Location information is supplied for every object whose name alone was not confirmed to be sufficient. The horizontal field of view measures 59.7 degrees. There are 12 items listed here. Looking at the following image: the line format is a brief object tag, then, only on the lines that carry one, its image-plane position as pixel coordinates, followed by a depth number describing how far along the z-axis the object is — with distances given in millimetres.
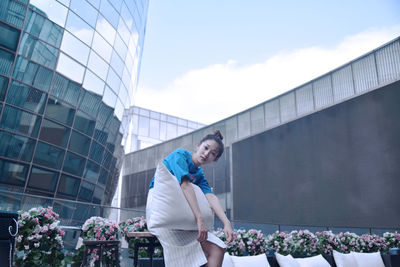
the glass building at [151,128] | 34812
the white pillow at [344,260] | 5598
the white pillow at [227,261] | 4073
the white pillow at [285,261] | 4699
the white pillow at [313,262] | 5100
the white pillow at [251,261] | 4268
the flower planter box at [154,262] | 3634
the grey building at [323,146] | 12570
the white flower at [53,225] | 3564
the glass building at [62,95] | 9625
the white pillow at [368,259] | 5801
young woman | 1675
